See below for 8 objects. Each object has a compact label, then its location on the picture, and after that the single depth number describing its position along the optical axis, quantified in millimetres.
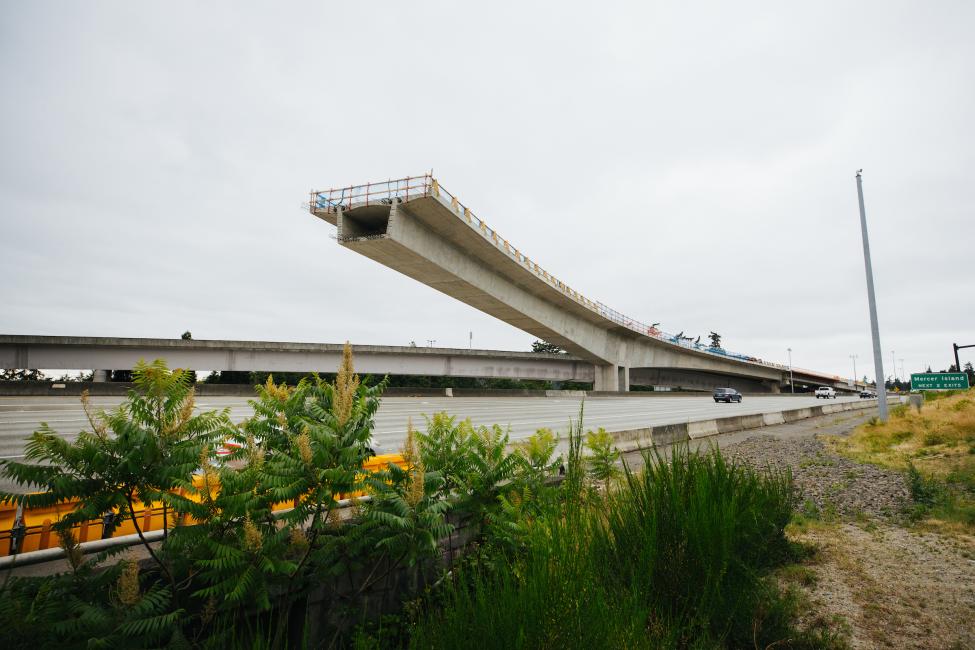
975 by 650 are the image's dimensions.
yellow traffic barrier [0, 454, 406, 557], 3934
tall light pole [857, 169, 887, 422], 21141
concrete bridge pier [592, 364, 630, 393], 52250
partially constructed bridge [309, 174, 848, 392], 25016
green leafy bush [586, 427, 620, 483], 5434
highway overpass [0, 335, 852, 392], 33750
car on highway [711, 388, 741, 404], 46331
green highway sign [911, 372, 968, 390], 27484
